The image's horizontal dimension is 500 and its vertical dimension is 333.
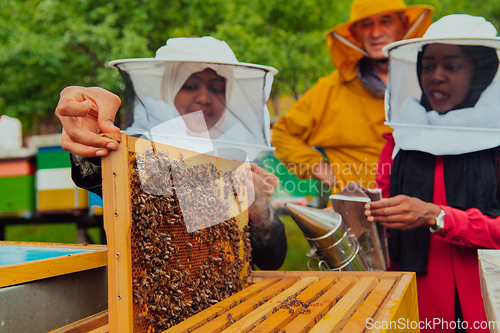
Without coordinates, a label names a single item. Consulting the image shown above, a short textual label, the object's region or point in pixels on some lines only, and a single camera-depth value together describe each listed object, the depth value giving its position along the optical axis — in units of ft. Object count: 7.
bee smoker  7.18
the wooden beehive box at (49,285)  4.03
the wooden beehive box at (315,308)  4.07
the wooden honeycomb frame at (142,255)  3.89
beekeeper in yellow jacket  11.37
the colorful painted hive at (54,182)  20.08
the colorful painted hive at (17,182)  20.68
